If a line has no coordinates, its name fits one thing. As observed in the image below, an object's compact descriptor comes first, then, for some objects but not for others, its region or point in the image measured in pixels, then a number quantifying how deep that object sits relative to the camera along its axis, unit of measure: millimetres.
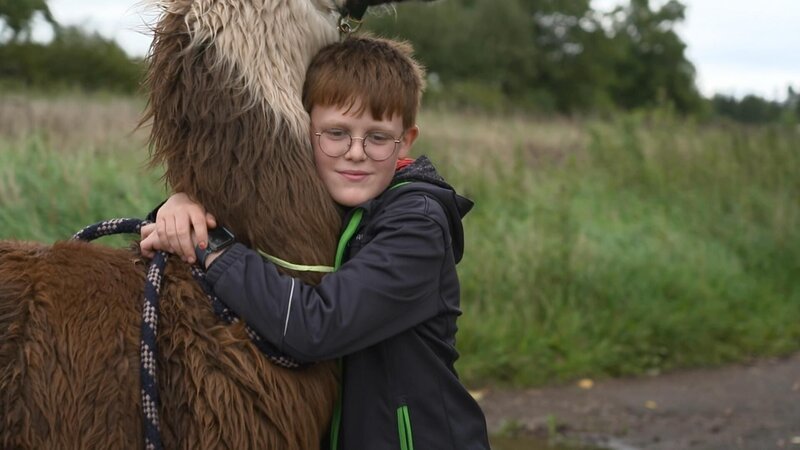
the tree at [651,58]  49625
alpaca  1909
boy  2045
